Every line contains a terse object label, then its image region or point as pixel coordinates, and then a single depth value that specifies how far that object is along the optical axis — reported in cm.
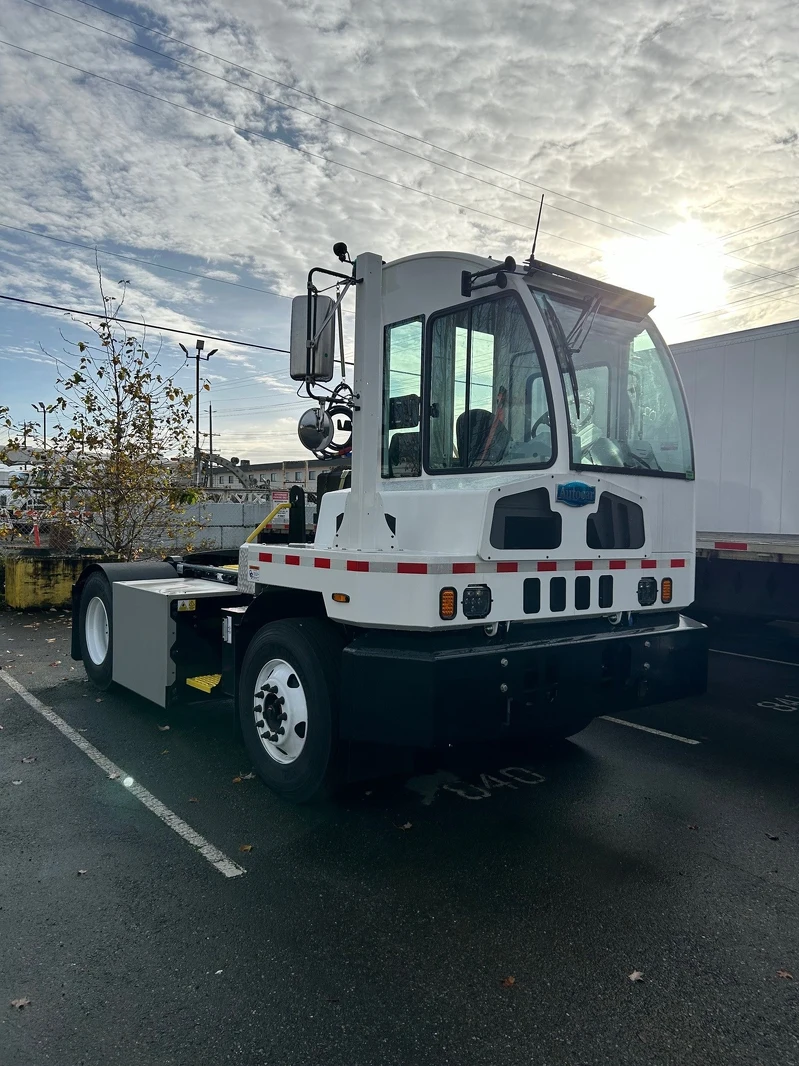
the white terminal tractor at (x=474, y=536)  394
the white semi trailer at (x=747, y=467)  776
